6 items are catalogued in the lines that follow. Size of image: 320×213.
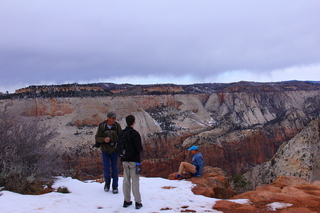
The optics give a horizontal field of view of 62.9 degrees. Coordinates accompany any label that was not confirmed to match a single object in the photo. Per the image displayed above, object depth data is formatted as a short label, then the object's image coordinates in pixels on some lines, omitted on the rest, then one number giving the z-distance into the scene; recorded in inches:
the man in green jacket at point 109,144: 242.8
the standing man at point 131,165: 204.8
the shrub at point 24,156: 227.9
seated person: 329.7
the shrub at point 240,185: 486.5
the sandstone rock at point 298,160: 528.1
